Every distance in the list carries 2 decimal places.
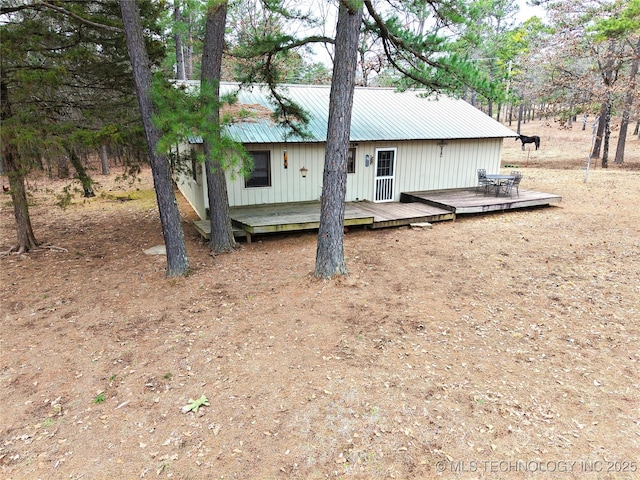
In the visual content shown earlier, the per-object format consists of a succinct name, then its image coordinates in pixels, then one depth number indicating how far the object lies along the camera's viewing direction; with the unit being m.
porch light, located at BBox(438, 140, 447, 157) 11.81
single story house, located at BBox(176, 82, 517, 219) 10.01
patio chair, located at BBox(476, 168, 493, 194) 11.29
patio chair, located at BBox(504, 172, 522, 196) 10.97
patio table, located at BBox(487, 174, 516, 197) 11.06
